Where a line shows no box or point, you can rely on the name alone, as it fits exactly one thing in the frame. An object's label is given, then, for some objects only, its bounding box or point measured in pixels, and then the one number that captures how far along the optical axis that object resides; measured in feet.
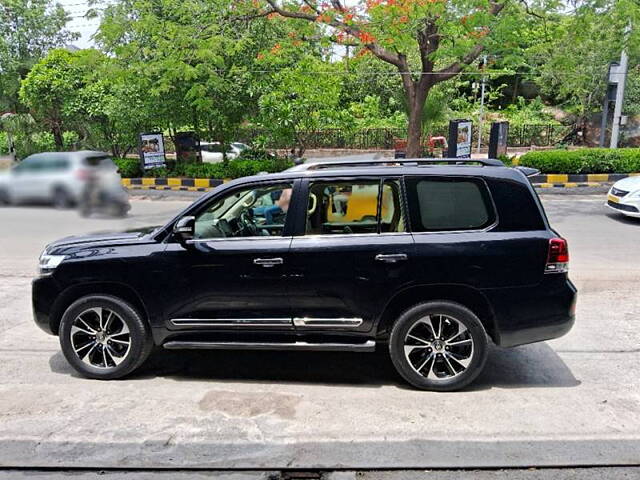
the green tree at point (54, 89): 61.16
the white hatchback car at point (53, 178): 20.59
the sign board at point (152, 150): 60.08
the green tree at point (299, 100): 57.77
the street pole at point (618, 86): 59.21
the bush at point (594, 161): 55.93
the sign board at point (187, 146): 62.49
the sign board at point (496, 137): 61.62
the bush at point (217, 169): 59.62
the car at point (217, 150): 67.15
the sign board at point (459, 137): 58.08
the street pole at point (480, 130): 86.83
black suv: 14.05
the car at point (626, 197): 37.66
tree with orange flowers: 42.91
